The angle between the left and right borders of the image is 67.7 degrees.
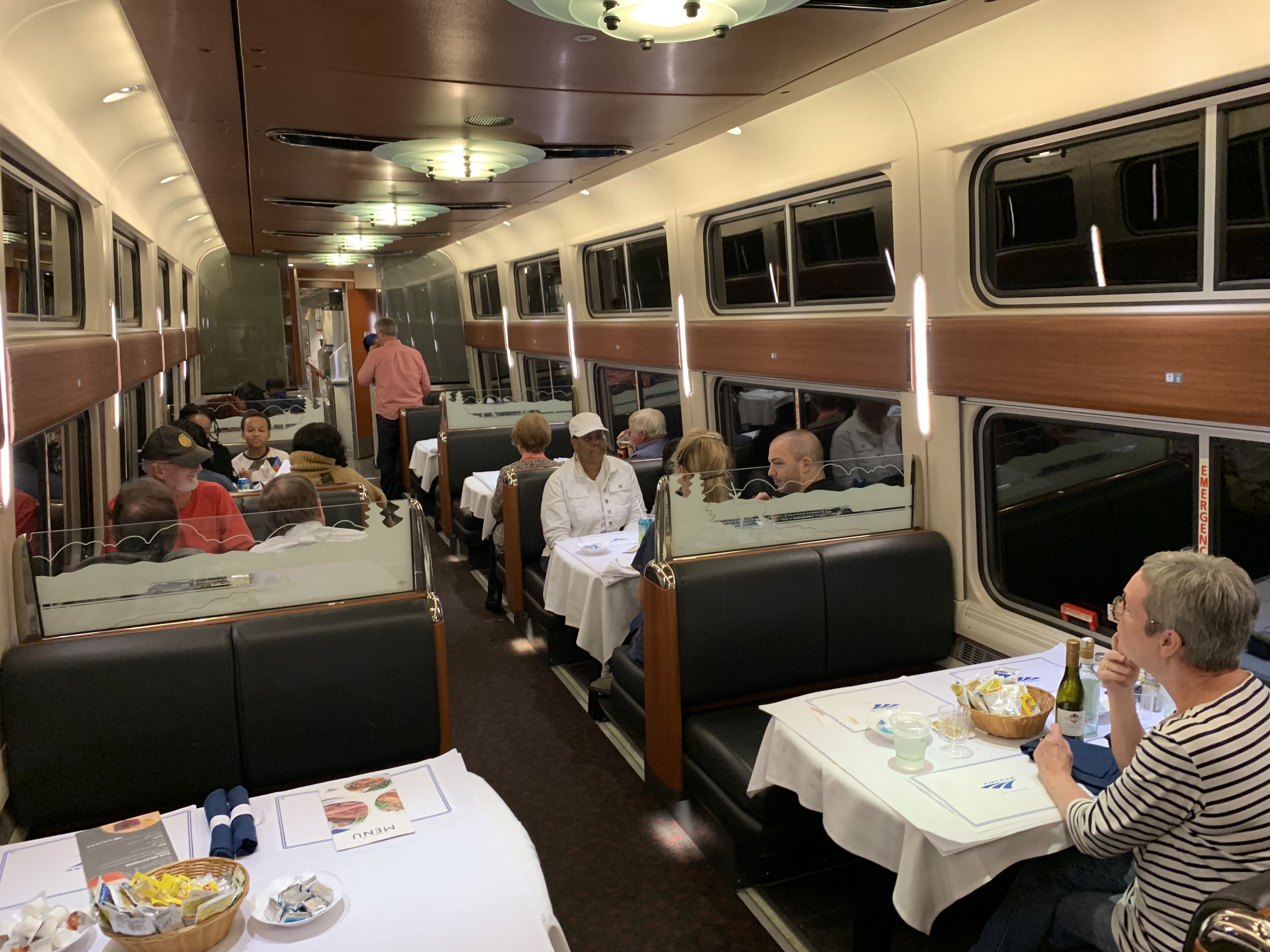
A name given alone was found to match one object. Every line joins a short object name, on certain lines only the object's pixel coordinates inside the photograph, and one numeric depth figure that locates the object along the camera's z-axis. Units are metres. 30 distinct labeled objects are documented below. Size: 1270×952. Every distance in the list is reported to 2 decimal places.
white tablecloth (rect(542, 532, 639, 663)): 3.96
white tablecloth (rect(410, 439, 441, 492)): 7.76
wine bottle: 2.32
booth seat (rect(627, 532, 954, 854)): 3.18
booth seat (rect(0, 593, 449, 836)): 2.38
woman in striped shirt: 1.67
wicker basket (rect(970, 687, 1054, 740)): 2.29
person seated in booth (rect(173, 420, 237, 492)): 5.16
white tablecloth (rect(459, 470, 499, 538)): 5.70
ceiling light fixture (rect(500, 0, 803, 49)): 2.12
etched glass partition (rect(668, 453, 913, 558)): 3.34
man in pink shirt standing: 8.89
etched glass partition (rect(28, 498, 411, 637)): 2.51
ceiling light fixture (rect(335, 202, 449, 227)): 6.52
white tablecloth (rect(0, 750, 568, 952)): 1.59
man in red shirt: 3.86
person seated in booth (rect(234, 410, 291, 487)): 5.89
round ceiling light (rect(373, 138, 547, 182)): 4.09
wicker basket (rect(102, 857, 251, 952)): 1.50
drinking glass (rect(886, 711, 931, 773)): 2.18
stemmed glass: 2.24
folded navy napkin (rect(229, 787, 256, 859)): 1.84
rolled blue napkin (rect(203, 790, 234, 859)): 1.80
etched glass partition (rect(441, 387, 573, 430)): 7.14
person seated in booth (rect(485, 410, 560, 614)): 5.48
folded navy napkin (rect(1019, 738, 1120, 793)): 2.08
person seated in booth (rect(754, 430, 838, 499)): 3.49
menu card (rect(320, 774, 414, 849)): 1.91
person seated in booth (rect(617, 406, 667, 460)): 6.09
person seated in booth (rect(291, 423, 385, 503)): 4.81
